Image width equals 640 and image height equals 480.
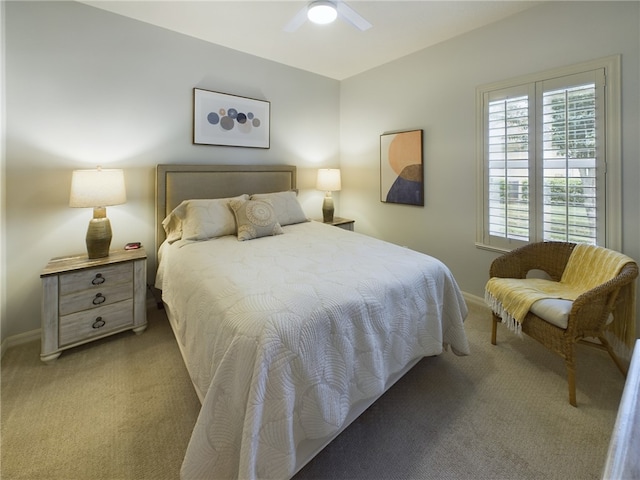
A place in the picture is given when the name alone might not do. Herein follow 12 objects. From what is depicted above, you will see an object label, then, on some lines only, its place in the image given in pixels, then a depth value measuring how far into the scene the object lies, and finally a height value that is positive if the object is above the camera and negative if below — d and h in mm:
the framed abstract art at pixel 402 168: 3371 +867
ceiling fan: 2123 +1670
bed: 1107 -426
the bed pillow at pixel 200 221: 2514 +166
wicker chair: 1666 -488
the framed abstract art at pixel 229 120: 3037 +1314
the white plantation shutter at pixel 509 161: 2508 +702
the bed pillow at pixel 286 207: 3078 +353
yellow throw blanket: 1847 -336
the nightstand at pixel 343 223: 3828 +218
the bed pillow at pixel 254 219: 2576 +182
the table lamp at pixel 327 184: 3863 +730
